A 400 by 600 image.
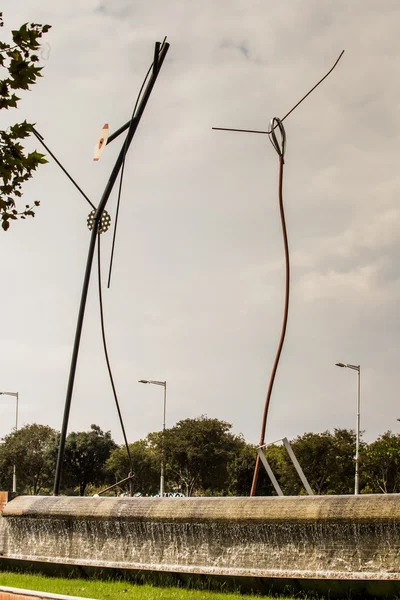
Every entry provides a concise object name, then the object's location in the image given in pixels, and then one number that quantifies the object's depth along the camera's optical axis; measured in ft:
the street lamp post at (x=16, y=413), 203.80
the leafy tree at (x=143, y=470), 232.53
